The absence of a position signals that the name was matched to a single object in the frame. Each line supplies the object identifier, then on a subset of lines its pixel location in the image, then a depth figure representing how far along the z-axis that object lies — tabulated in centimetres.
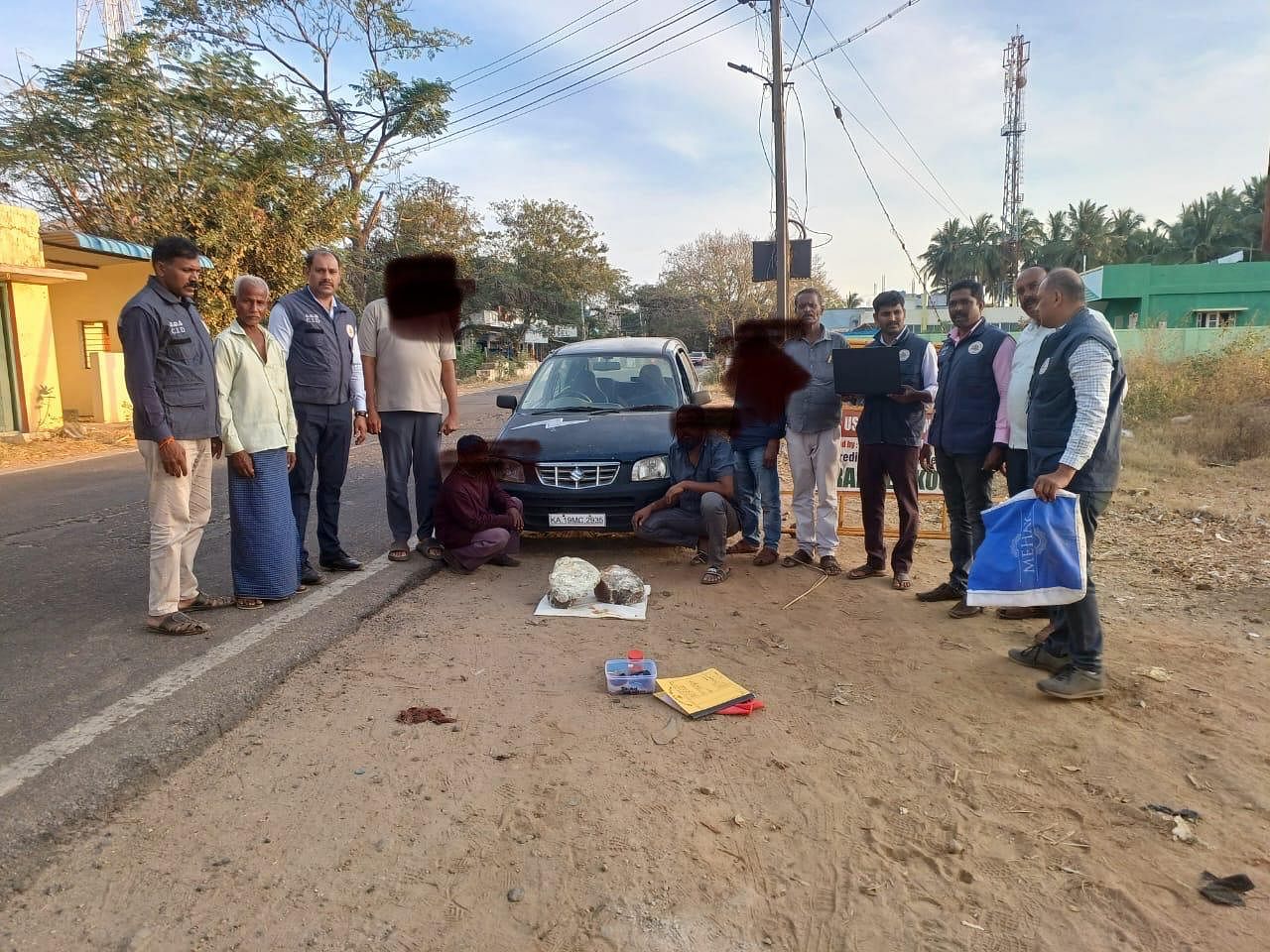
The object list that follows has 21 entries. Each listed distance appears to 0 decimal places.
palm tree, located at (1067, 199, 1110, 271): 5497
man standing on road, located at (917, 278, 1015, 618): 477
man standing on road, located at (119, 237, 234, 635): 407
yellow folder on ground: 343
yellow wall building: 1462
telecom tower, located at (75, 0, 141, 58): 2575
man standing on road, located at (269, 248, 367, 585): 516
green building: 3438
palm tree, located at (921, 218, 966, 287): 6569
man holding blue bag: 352
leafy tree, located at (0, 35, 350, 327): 1641
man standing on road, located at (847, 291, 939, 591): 531
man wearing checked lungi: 451
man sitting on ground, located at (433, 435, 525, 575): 564
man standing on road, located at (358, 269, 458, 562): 571
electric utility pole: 1412
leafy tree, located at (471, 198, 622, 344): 4497
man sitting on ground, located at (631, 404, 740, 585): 554
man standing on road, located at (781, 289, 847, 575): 565
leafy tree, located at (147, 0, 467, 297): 2528
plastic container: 364
